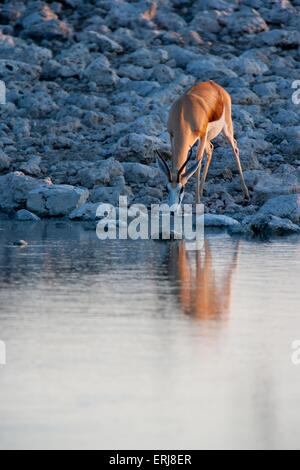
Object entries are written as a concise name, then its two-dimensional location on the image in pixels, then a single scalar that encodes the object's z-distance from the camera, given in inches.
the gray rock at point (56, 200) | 582.2
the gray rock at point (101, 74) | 782.5
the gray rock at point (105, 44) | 845.2
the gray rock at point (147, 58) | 820.6
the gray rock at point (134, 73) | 796.0
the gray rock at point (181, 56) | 831.1
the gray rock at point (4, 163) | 644.7
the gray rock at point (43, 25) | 882.8
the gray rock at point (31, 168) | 636.1
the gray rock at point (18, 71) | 786.2
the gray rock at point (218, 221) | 549.0
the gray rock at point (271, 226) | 530.0
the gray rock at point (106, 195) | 593.9
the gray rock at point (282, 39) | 891.4
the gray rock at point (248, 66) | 817.5
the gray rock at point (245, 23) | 914.1
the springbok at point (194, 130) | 576.7
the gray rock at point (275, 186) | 602.2
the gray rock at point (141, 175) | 624.7
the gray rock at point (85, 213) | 567.4
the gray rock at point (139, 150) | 649.0
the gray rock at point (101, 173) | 616.4
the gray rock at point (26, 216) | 577.9
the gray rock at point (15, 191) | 596.1
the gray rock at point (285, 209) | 550.6
